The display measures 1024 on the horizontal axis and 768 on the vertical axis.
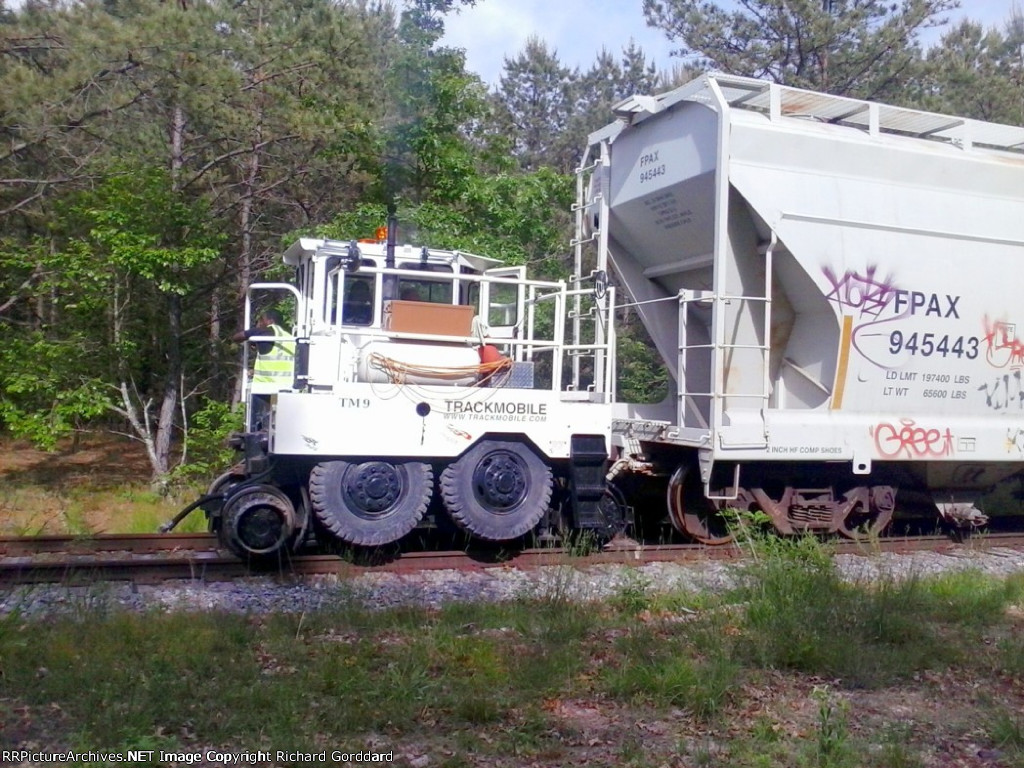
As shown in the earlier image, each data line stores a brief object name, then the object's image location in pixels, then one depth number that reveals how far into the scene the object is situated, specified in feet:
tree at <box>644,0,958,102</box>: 72.18
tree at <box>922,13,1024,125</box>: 75.66
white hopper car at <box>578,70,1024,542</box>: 30.09
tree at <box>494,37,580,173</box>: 113.50
